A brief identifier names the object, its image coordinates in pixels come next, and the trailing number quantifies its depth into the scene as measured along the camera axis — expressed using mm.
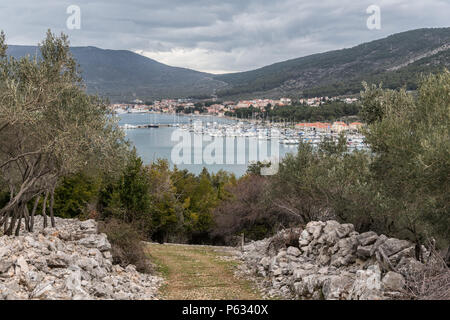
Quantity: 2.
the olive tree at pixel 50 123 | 11695
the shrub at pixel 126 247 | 14500
